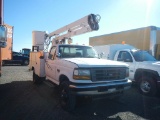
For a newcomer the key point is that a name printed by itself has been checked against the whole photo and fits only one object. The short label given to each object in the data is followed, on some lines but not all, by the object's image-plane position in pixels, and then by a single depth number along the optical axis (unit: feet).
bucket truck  15.25
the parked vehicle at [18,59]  70.41
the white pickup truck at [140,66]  22.43
